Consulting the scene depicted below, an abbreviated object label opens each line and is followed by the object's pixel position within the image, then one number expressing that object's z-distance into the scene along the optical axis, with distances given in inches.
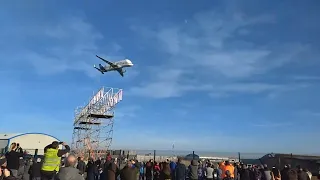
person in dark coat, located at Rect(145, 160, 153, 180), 754.2
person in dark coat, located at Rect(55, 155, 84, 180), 192.1
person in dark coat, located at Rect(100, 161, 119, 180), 457.7
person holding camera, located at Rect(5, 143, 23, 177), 398.0
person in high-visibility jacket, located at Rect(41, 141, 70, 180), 289.6
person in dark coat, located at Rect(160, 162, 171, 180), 524.4
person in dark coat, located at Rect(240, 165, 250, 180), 621.0
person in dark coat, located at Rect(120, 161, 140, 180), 404.2
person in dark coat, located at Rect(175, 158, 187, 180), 599.5
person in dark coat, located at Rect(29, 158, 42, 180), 529.1
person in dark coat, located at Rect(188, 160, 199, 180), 544.4
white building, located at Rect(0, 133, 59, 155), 1993.2
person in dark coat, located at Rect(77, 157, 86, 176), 637.7
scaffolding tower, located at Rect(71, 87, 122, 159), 1829.5
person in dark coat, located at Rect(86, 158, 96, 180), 612.4
